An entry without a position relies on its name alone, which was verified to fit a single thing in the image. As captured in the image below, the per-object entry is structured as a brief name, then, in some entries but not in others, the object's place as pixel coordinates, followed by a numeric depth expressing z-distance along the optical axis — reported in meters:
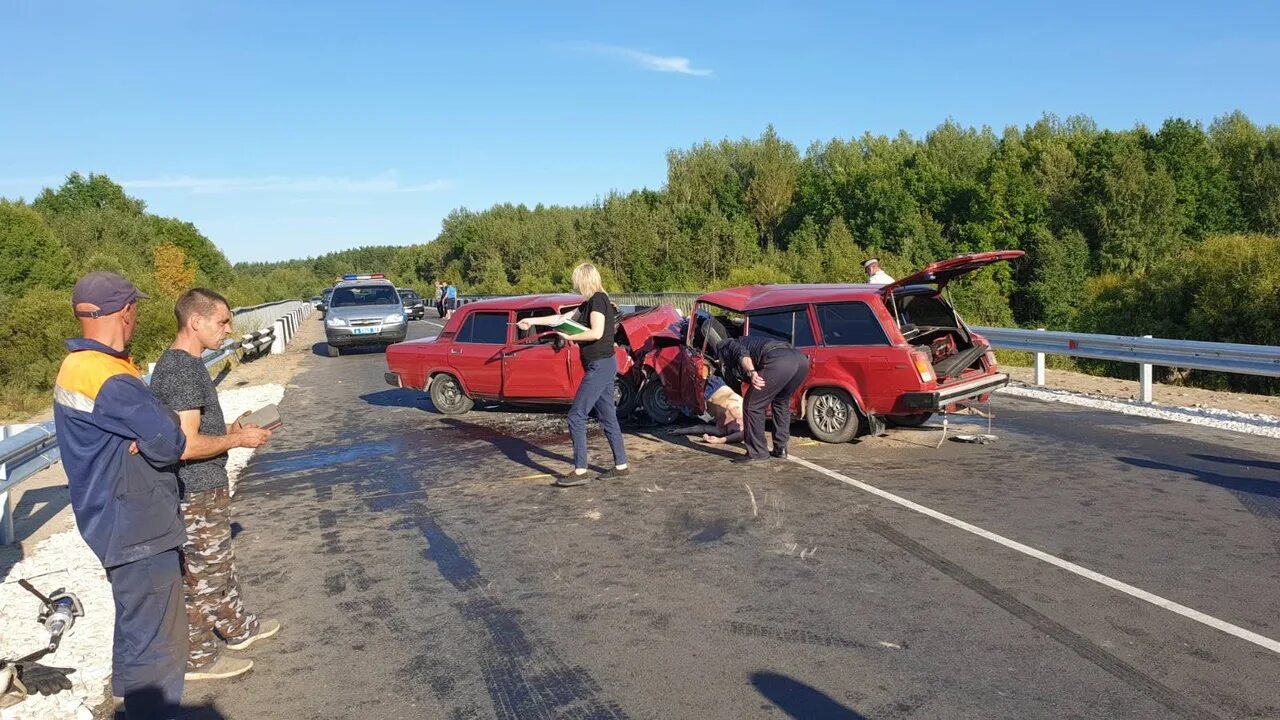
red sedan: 11.89
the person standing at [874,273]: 13.65
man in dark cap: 3.53
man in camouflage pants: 4.41
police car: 23.97
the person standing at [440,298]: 43.28
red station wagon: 9.24
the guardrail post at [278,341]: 26.64
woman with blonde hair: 8.30
